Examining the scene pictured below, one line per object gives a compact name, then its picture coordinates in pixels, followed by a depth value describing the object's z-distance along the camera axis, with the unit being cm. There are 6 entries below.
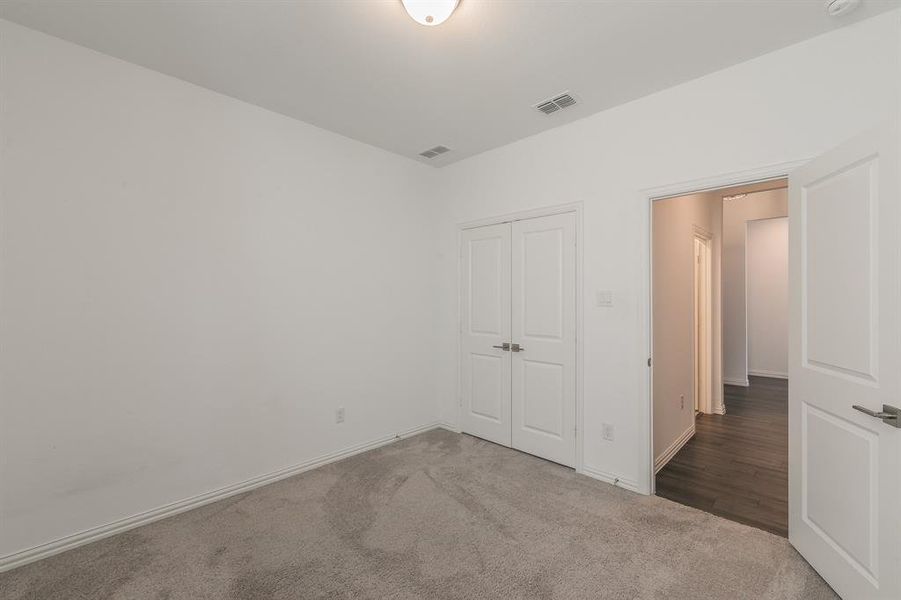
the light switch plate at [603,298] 302
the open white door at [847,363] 158
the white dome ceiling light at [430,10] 182
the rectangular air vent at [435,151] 385
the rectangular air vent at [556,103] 287
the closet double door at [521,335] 332
